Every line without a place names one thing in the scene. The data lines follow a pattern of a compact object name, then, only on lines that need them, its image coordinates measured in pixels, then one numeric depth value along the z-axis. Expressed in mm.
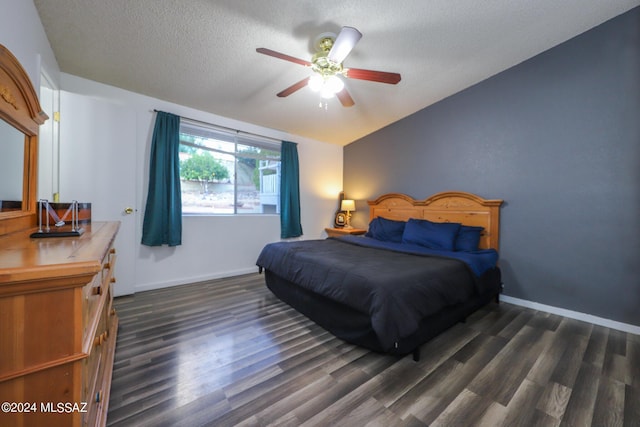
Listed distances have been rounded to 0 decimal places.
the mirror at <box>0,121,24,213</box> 1199
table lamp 4738
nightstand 4527
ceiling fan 2000
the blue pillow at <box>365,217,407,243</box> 3607
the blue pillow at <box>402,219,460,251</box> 2973
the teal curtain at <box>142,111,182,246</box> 3045
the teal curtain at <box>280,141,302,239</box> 4215
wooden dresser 610
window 3486
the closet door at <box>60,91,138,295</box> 2506
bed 1690
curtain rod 3313
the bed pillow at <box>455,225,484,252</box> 2941
